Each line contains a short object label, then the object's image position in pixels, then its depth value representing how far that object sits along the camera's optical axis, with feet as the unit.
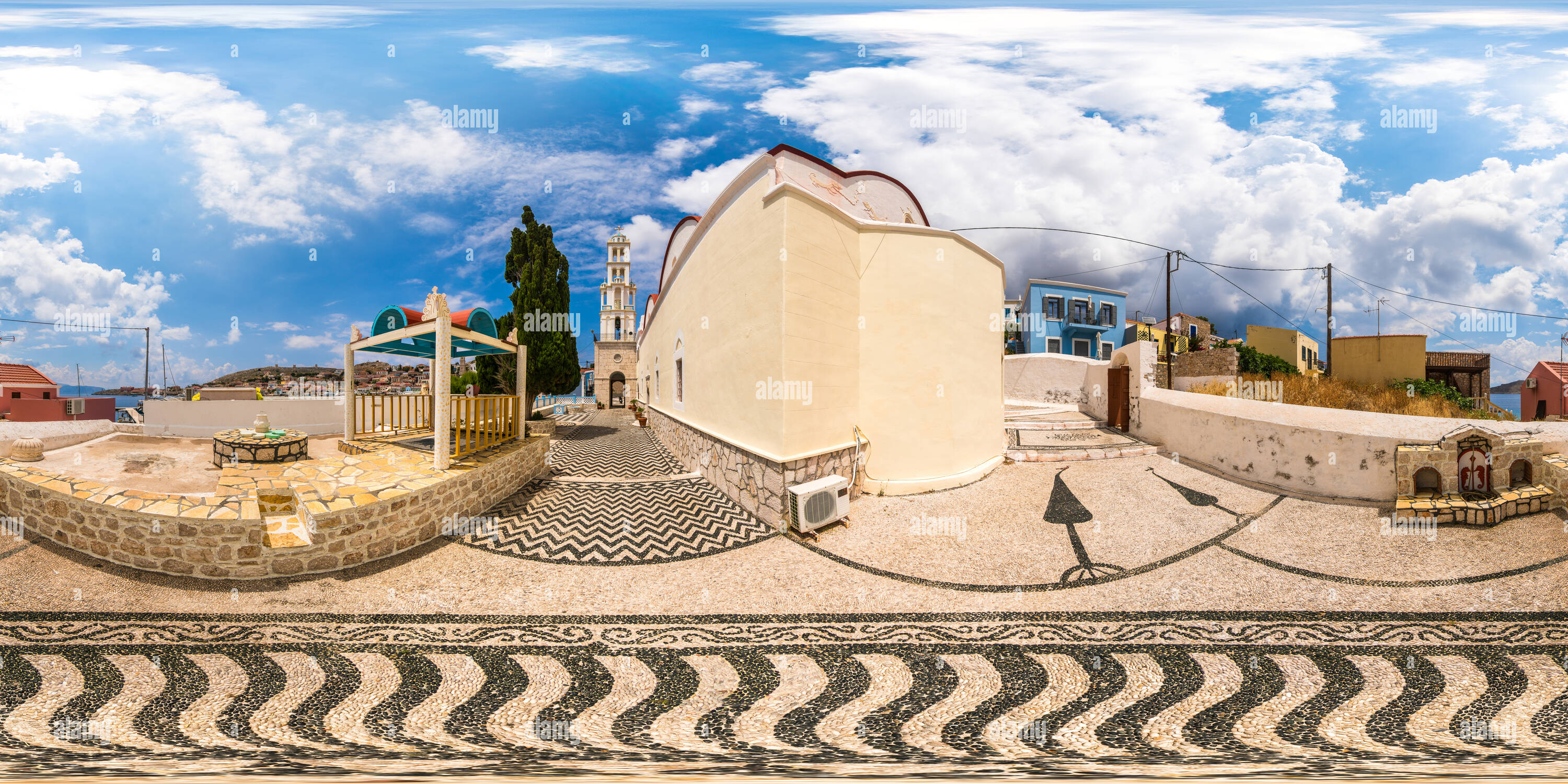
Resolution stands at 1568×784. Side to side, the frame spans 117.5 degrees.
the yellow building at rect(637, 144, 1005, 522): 19.89
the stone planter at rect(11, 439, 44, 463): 20.30
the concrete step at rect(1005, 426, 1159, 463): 28.40
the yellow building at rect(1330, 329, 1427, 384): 48.44
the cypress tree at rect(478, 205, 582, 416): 47.24
